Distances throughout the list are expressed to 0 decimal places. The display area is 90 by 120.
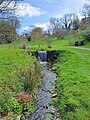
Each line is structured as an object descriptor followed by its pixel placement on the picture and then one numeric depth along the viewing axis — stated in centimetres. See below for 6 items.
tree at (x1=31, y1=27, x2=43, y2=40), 2432
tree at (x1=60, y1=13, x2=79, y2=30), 3427
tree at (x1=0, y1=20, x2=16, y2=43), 636
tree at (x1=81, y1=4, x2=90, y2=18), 2737
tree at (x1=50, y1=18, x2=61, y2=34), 3391
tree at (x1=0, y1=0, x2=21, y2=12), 500
